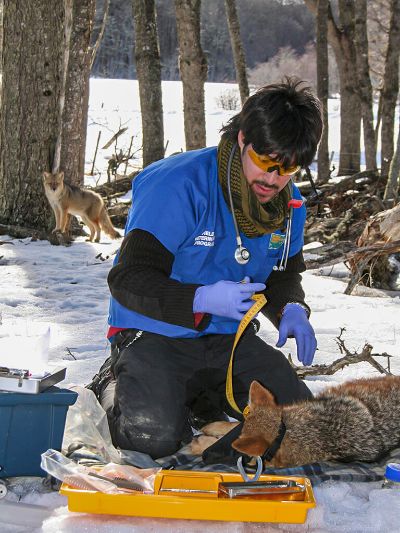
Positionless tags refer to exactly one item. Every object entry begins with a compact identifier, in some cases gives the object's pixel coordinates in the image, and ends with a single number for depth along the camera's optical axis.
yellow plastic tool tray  2.37
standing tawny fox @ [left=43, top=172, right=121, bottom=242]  8.88
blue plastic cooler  2.77
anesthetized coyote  3.04
